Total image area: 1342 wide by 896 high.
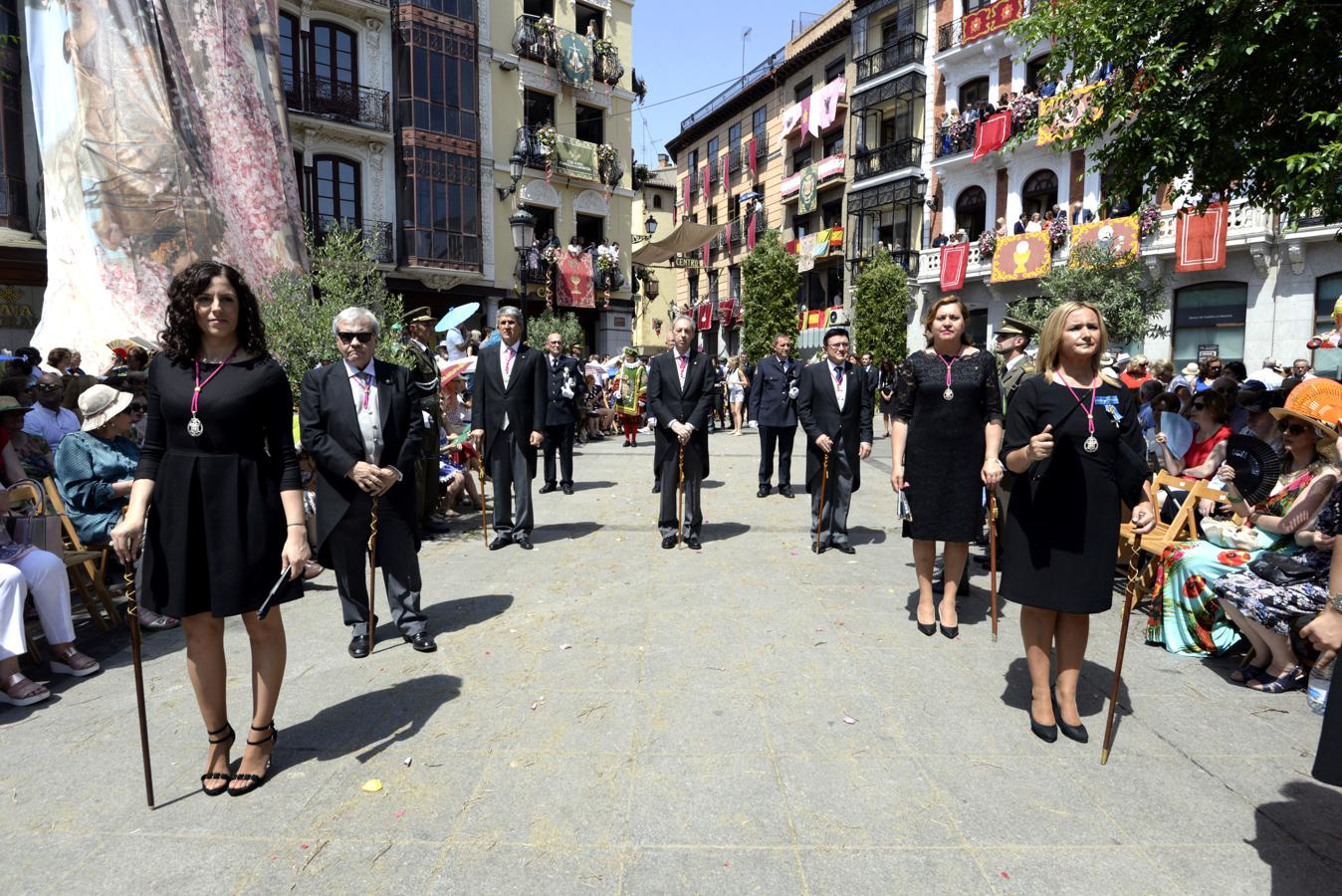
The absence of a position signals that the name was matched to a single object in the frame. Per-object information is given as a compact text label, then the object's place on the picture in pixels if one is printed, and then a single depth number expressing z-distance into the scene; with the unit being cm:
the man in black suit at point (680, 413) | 698
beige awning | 2952
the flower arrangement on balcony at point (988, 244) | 2506
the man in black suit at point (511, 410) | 691
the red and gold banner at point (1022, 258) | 2306
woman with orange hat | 431
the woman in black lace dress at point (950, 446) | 481
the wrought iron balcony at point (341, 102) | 2138
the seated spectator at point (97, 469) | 499
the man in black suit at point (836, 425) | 705
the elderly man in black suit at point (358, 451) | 439
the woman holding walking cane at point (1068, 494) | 338
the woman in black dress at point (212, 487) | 292
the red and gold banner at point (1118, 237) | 2072
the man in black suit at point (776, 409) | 981
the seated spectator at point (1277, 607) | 395
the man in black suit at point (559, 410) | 977
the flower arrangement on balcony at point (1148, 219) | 2039
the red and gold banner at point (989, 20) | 2433
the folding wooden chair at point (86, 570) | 489
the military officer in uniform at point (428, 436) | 745
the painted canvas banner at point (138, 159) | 1004
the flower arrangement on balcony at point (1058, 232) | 2247
